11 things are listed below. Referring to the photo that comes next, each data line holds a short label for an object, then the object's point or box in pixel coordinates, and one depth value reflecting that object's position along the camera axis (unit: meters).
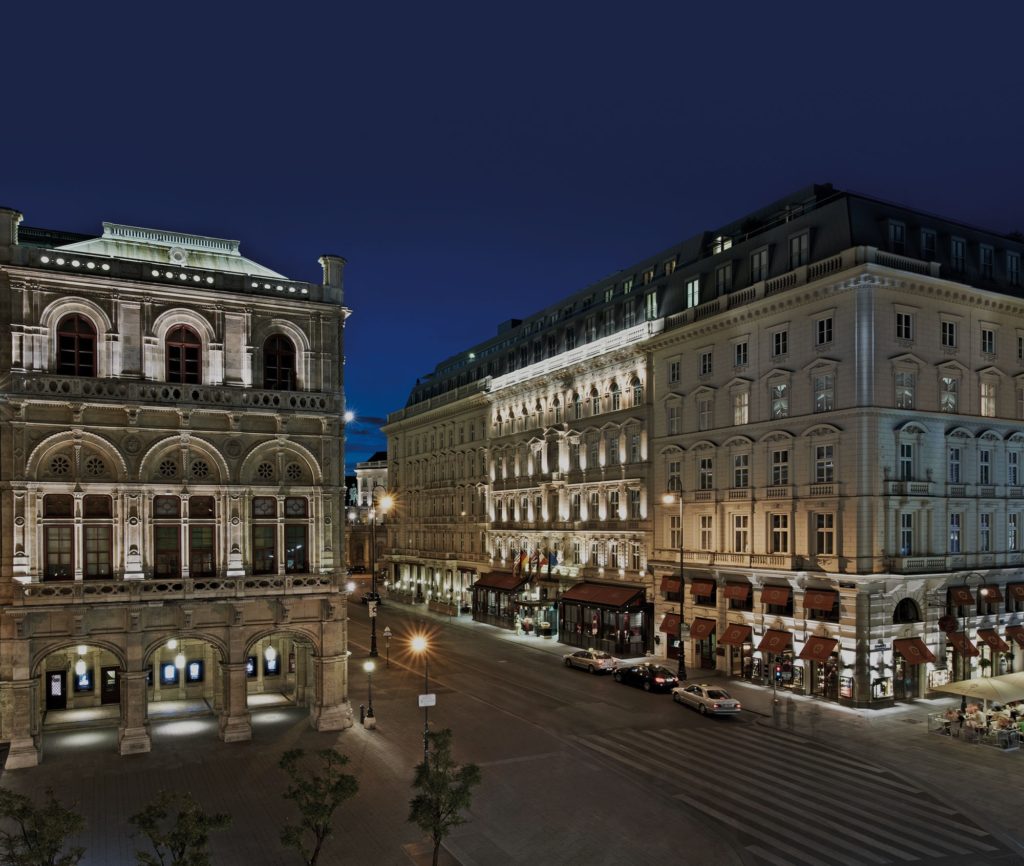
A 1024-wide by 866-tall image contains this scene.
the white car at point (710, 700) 42.19
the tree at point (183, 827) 18.31
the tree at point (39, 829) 18.06
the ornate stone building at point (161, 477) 36.00
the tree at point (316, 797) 20.30
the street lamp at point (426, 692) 32.88
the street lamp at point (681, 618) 50.75
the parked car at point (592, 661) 54.34
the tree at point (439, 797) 21.70
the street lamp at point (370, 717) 40.19
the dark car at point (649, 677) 48.50
